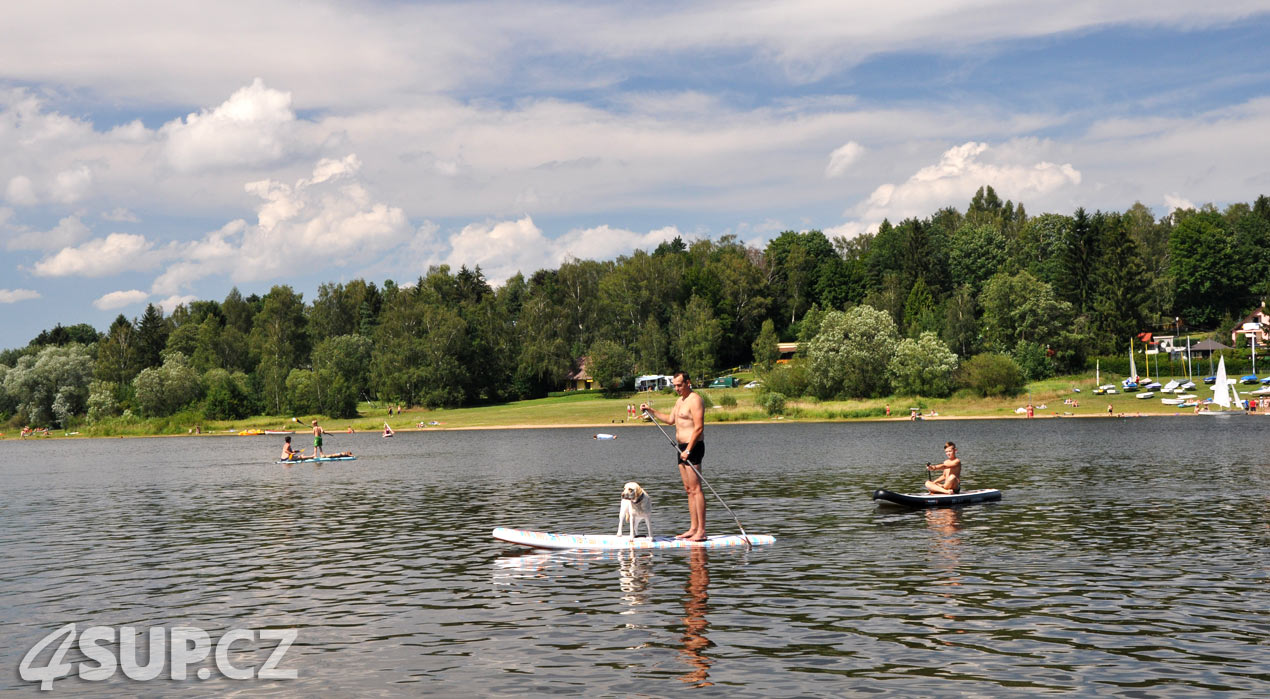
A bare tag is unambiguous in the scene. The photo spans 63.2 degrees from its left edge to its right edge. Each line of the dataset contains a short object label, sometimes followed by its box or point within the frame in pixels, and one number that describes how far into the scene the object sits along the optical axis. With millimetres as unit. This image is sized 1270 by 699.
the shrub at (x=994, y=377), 117688
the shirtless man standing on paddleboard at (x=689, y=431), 23109
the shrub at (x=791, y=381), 126250
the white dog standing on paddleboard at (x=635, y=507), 25000
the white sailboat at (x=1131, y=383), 116562
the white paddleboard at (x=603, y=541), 24875
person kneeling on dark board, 33438
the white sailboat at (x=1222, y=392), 100062
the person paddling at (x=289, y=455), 70500
